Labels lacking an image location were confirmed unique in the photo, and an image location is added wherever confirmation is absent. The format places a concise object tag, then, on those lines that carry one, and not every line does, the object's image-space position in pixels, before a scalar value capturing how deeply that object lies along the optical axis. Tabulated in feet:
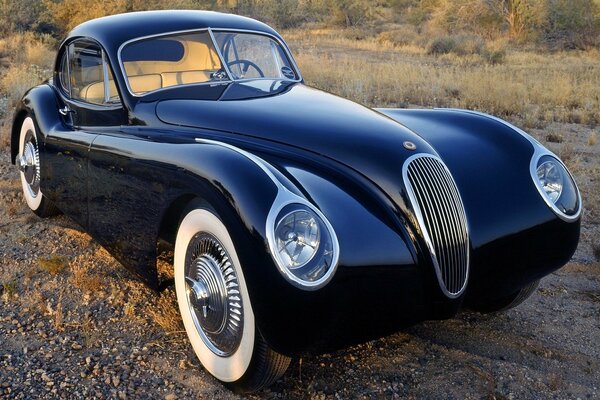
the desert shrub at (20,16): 68.28
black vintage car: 8.20
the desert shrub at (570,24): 90.79
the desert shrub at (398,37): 89.67
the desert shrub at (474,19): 105.40
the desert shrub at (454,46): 76.64
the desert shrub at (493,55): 65.62
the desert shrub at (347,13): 134.31
